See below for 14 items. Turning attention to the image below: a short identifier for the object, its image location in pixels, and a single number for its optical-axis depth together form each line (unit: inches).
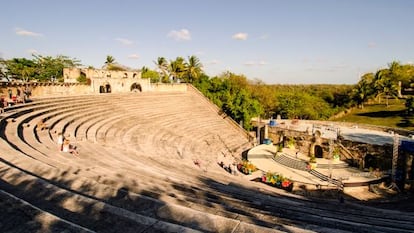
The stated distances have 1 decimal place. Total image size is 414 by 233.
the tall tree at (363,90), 2226.9
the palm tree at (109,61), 2270.1
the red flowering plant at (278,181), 789.9
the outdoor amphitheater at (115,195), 164.7
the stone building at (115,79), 1462.8
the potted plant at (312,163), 947.3
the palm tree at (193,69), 2012.8
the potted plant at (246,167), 875.9
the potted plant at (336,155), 1056.0
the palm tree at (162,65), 2066.9
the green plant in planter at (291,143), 1242.0
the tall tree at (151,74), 2287.2
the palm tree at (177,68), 2023.9
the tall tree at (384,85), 2199.8
